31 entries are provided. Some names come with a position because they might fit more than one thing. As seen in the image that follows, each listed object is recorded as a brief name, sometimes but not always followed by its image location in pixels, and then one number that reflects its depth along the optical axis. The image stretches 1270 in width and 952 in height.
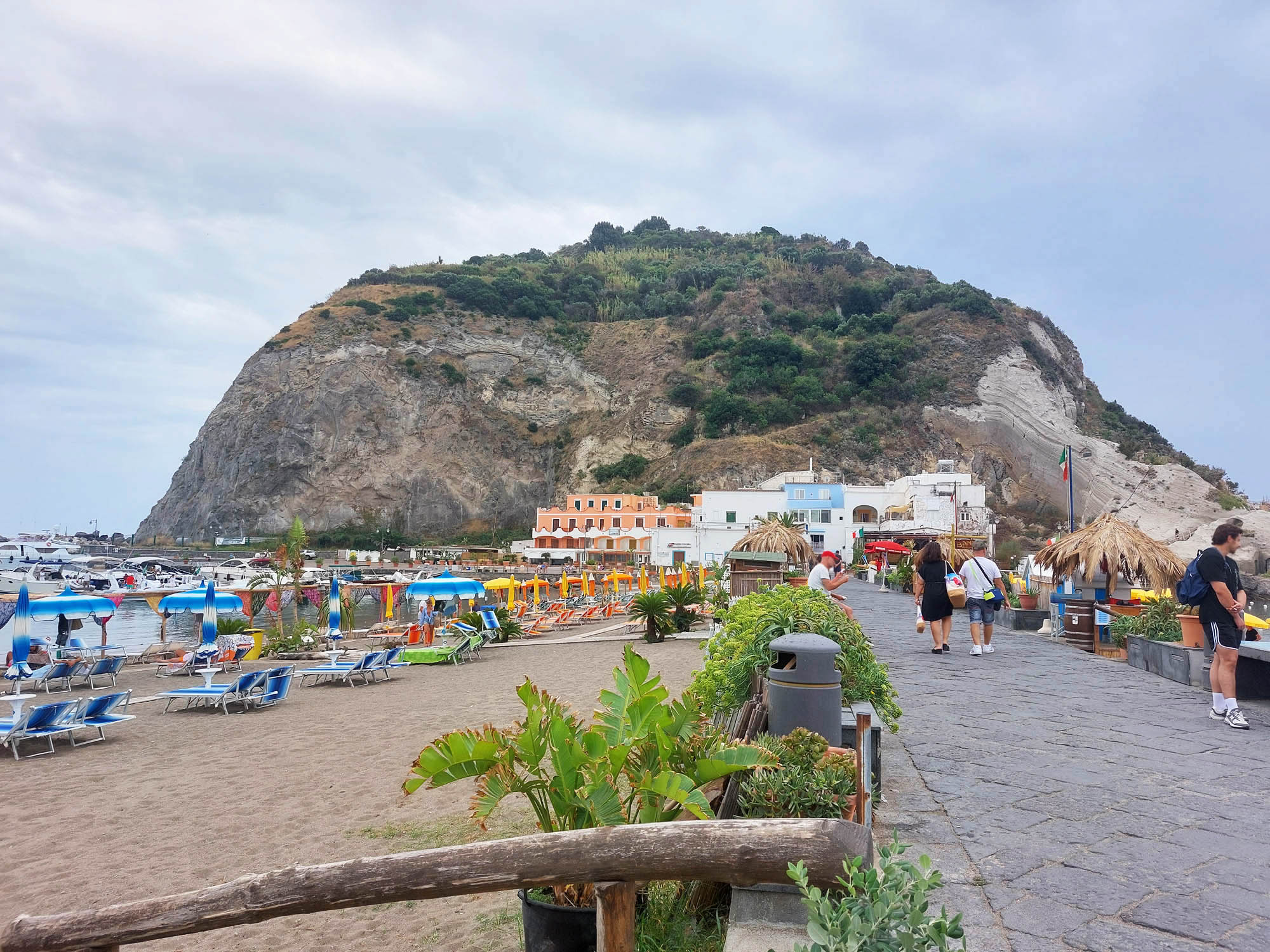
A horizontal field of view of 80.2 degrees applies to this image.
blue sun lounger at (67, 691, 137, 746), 8.73
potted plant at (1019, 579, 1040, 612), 12.01
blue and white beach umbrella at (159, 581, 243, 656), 15.06
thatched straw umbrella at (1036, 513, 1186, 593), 9.41
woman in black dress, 8.05
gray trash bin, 3.23
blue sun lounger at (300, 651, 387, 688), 12.62
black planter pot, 2.66
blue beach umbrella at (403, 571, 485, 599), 17.94
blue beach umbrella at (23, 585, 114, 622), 13.72
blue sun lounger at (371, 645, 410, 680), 13.19
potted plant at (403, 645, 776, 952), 2.68
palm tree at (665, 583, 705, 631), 15.97
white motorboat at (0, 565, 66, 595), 38.72
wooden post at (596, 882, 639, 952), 2.27
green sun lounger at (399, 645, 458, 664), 14.77
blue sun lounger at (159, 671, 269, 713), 10.52
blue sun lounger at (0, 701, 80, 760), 8.09
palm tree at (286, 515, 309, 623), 18.42
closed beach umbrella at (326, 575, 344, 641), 16.81
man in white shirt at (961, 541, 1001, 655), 8.15
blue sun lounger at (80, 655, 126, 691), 13.15
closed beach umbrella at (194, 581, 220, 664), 14.18
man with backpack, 4.88
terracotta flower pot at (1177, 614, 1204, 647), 6.45
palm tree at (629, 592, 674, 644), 15.21
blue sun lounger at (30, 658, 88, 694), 12.55
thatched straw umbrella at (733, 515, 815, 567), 20.52
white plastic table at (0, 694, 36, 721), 8.65
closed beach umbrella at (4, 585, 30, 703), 12.43
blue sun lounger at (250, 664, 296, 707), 10.87
